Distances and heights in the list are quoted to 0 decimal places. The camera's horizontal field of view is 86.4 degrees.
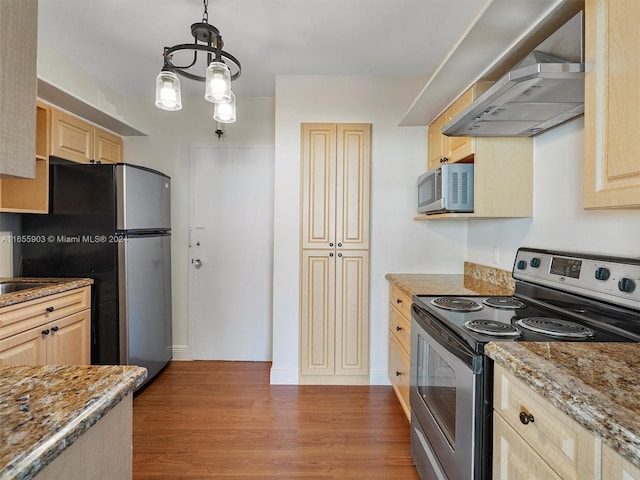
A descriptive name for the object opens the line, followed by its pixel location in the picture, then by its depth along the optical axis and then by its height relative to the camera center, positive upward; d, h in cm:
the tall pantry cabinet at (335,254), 271 -14
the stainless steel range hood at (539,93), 114 +55
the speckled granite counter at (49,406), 50 -32
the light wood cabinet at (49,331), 178 -56
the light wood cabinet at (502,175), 190 +35
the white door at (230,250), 322 -13
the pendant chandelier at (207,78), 144 +69
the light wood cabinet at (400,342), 208 -70
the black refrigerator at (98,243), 240 -6
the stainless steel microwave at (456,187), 200 +30
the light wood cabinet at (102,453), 59 -42
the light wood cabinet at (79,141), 236 +73
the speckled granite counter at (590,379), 61 -32
